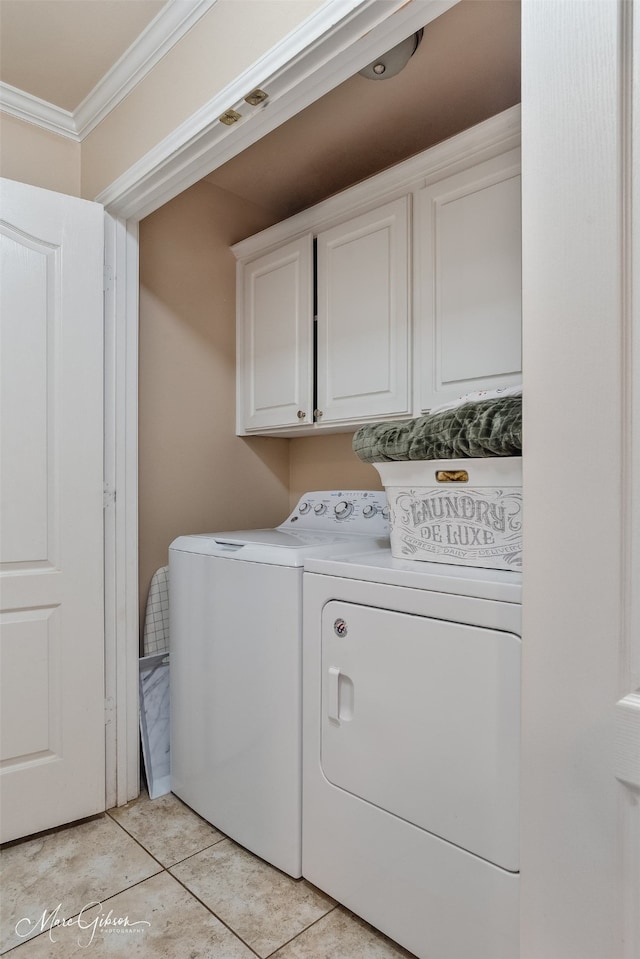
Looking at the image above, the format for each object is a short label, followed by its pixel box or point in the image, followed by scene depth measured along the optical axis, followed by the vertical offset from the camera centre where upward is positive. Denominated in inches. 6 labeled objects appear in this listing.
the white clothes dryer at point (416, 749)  44.5 -24.5
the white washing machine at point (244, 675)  62.2 -24.4
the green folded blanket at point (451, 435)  46.2 +3.7
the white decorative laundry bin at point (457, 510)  48.2 -3.2
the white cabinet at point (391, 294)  65.1 +24.7
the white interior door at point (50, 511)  69.5 -4.6
